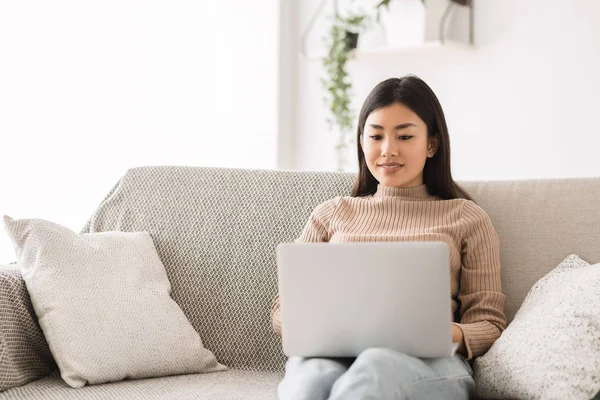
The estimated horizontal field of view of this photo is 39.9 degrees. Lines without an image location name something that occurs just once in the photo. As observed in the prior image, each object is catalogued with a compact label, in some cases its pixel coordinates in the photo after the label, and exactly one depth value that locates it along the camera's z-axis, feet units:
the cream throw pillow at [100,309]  5.49
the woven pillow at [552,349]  4.55
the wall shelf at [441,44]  10.11
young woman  5.29
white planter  10.27
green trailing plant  11.00
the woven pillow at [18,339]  5.36
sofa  5.51
